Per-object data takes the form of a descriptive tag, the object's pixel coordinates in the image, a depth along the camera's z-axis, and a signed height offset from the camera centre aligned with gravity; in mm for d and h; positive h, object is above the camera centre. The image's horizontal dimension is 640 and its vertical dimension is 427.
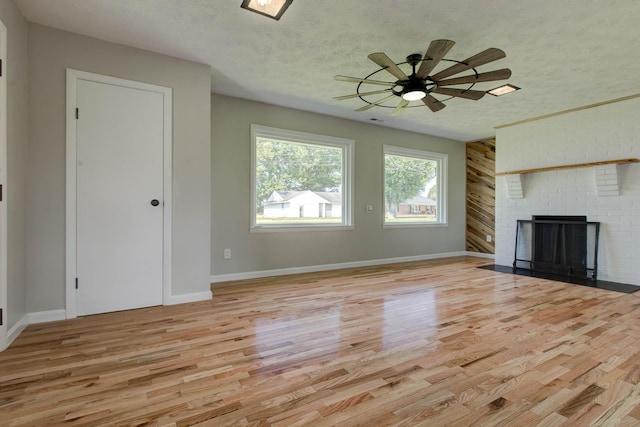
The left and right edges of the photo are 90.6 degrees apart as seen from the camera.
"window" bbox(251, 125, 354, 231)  4633 +496
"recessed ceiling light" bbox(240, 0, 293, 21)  2342 +1549
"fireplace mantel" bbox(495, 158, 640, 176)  4106 +685
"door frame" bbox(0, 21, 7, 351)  2123 +106
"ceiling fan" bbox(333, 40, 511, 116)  2322 +1161
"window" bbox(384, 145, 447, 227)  5953 +501
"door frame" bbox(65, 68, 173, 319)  2775 +197
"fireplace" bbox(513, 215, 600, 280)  4516 -495
